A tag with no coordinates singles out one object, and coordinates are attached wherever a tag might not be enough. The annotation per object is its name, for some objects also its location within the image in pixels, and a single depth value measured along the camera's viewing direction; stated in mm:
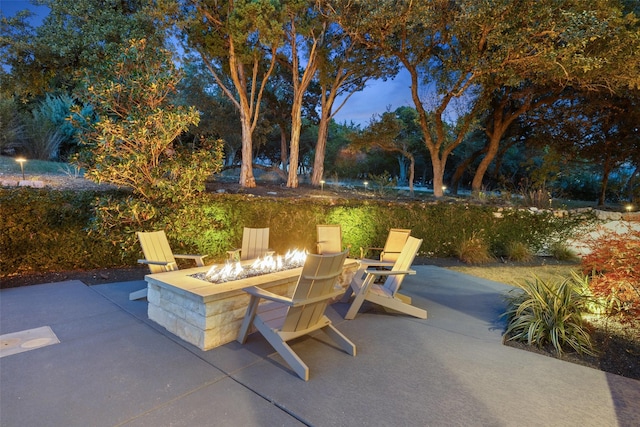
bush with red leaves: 3414
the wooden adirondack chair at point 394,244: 5711
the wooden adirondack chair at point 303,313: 2709
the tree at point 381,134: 14133
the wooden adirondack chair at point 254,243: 5277
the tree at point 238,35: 8734
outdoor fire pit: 3055
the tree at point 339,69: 11922
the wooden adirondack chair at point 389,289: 3973
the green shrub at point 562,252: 7914
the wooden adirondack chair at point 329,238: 5910
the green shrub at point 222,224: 4859
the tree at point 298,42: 9739
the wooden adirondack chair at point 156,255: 4066
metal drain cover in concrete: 2901
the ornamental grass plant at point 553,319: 3369
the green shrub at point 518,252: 7630
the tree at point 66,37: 7246
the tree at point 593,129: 11539
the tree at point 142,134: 4871
